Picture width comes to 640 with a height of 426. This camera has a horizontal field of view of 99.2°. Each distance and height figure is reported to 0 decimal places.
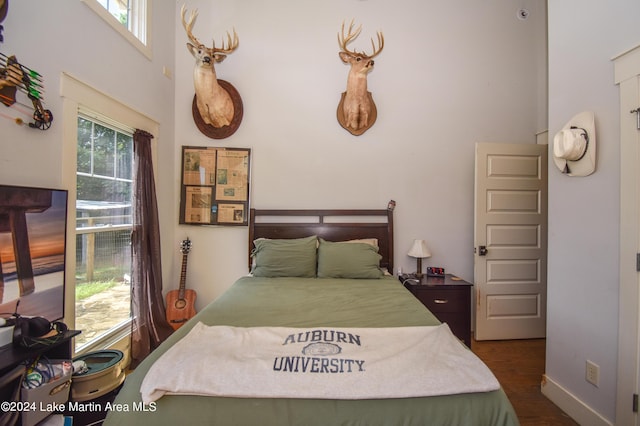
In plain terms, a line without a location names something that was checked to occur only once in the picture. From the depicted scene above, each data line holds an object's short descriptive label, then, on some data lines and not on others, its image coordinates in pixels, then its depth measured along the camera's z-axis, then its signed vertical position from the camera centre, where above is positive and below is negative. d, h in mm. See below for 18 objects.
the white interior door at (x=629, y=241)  1431 -111
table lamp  2738 -365
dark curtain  2330 -405
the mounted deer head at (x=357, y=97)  2643 +1222
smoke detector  3094 +2318
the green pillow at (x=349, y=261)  2471 -433
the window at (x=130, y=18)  2049 +1633
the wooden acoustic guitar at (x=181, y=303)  2754 -945
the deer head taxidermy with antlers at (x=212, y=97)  2547 +1177
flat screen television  1348 -230
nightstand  2521 -786
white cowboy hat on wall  1661 +459
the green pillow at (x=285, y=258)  2500 -424
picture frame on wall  2959 +286
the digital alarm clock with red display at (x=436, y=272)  2843 -586
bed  924 -607
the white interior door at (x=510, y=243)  2814 -264
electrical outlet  1633 -936
